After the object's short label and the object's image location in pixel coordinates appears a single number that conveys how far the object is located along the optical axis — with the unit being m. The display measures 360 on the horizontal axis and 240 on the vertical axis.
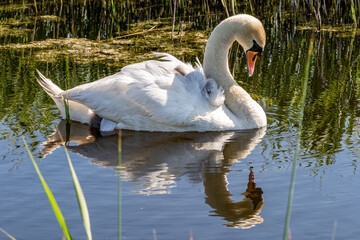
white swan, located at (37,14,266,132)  12.62
